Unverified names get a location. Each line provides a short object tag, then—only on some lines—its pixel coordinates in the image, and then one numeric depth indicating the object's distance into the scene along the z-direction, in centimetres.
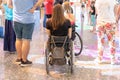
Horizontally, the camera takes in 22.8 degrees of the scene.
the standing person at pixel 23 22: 532
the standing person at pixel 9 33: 623
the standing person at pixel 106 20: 545
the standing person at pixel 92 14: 940
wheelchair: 491
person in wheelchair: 495
